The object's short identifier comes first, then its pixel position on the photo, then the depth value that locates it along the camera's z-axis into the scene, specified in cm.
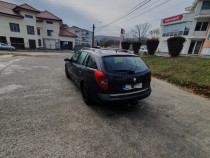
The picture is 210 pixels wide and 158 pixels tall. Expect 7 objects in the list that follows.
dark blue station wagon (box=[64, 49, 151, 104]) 249
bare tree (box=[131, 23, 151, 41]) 5359
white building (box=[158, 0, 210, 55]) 1817
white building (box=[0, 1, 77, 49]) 2239
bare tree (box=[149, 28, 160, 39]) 5206
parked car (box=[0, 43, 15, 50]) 1944
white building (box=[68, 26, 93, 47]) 6053
